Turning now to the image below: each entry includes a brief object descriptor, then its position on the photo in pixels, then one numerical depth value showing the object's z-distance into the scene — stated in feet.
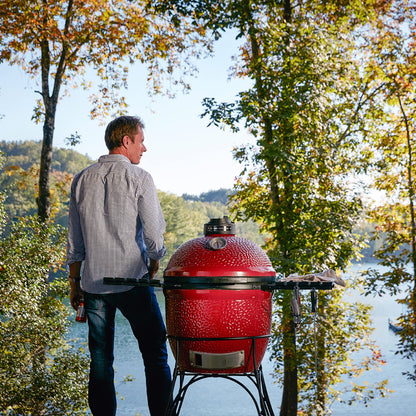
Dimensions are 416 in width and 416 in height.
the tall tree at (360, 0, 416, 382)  26.53
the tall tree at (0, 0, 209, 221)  28.27
